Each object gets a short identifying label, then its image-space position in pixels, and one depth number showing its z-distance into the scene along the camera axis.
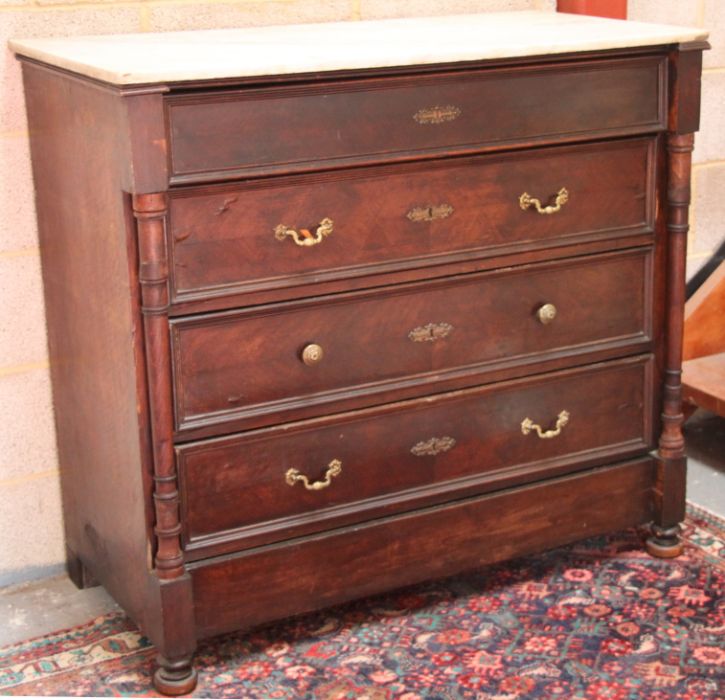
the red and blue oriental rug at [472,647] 2.45
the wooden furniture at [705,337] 3.37
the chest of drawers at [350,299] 2.24
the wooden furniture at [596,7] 3.00
